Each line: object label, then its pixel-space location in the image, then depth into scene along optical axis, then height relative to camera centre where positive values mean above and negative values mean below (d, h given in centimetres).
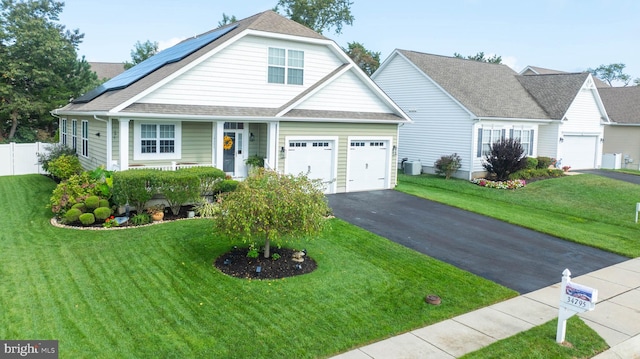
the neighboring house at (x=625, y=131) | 3291 +81
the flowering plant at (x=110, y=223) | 1265 -261
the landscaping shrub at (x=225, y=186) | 1472 -176
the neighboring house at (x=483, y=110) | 2431 +162
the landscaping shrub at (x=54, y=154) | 2038 -131
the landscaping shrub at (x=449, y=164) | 2394 -139
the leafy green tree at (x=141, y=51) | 4536 +725
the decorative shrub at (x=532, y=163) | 2495 -123
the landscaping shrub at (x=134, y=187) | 1305 -168
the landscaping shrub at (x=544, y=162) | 2627 -121
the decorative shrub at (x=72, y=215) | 1266 -242
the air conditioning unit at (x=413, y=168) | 2553 -174
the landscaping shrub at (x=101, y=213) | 1281 -237
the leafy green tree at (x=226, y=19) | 4544 +1070
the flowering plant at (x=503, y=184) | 2200 -211
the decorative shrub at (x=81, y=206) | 1296 -224
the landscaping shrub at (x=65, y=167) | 1844 -168
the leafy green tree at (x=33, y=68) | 2877 +346
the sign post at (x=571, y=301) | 699 -240
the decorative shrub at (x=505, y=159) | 2255 -96
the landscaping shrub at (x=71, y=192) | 1324 -196
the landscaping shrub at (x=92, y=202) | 1299 -212
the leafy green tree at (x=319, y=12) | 4475 +1155
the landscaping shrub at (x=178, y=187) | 1350 -172
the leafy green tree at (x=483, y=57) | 5634 +973
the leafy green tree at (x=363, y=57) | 4778 +775
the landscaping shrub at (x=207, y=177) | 1430 -146
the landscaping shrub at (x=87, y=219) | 1260 -250
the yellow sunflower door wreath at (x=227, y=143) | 1761 -51
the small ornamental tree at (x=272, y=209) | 934 -157
